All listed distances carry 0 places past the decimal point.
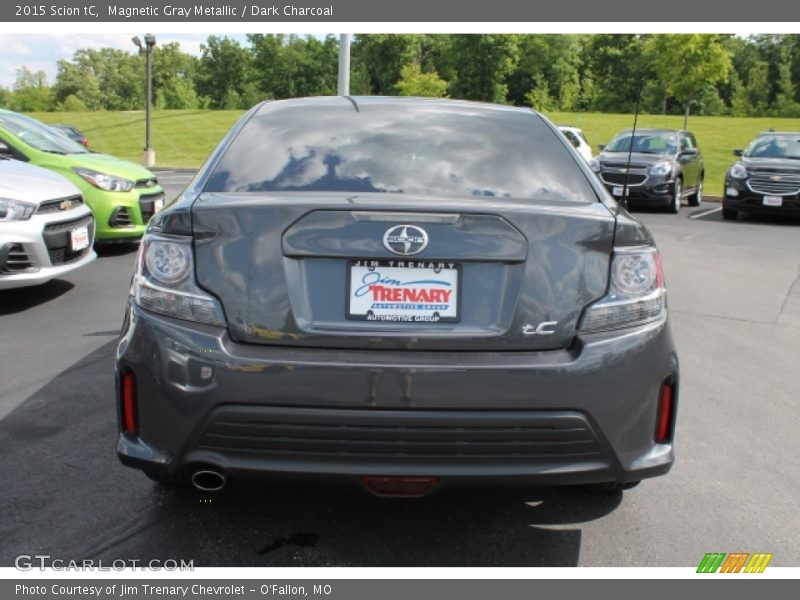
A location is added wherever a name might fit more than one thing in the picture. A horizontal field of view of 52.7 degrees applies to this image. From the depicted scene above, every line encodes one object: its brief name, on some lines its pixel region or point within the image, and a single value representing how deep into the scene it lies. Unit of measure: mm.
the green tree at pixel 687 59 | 27859
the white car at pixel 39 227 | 6398
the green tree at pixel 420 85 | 63094
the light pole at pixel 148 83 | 28875
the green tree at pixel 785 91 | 76256
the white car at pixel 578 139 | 20859
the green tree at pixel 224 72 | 96812
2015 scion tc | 2498
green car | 9055
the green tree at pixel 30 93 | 117312
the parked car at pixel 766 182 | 14797
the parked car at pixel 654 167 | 16438
